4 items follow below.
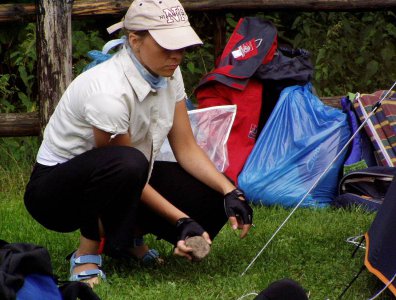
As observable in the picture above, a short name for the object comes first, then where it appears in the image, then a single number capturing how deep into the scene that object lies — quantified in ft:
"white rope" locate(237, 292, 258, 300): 26.09
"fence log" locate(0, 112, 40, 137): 40.23
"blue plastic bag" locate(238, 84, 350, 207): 37.98
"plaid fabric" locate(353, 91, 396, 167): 38.03
